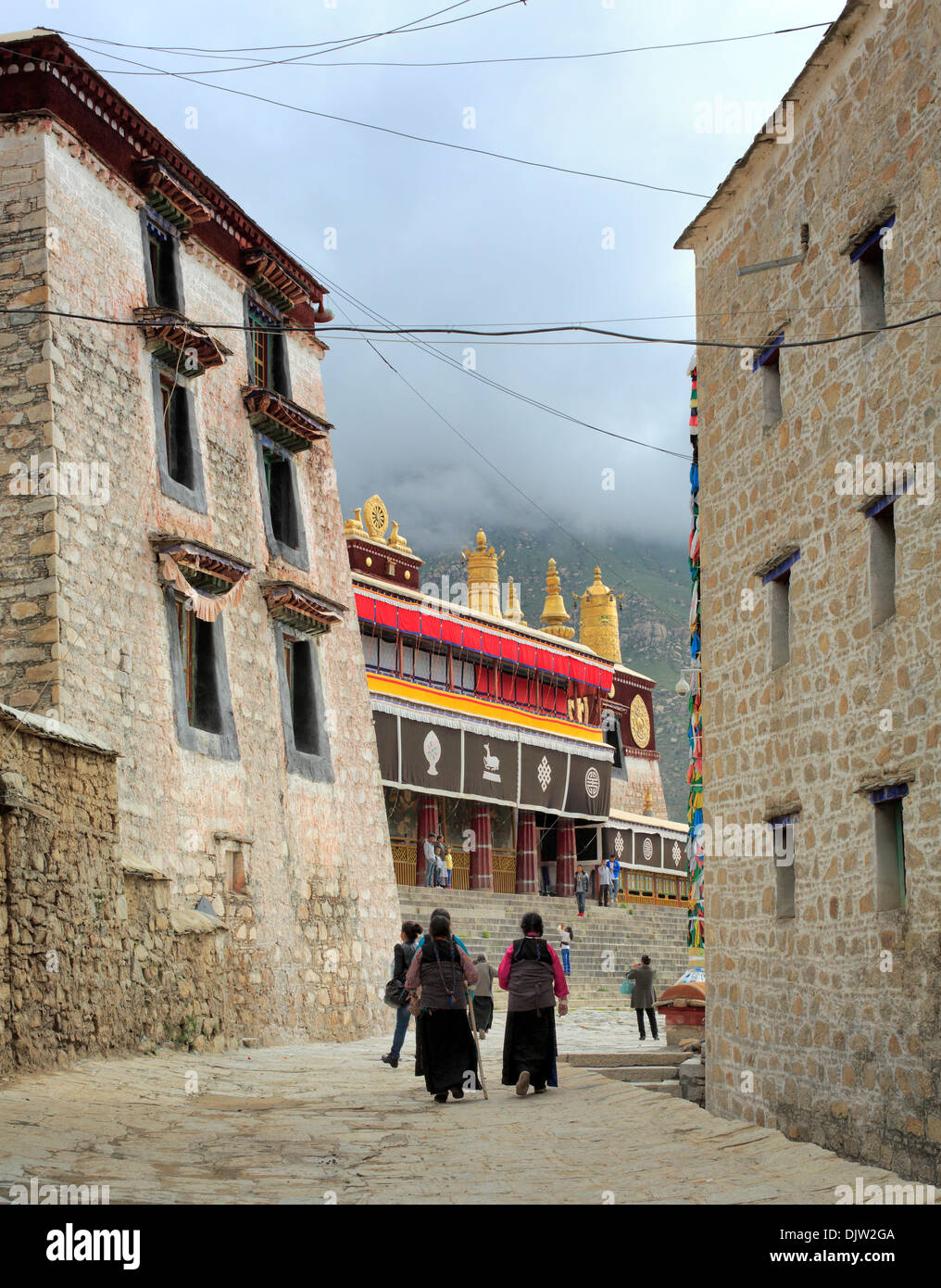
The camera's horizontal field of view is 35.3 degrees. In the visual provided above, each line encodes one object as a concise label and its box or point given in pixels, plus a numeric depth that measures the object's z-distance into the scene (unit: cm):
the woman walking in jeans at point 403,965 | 1325
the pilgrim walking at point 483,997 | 1555
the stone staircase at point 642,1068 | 1441
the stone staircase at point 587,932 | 2655
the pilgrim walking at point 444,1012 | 1111
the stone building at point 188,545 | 1502
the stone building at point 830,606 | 963
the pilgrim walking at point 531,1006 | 1128
